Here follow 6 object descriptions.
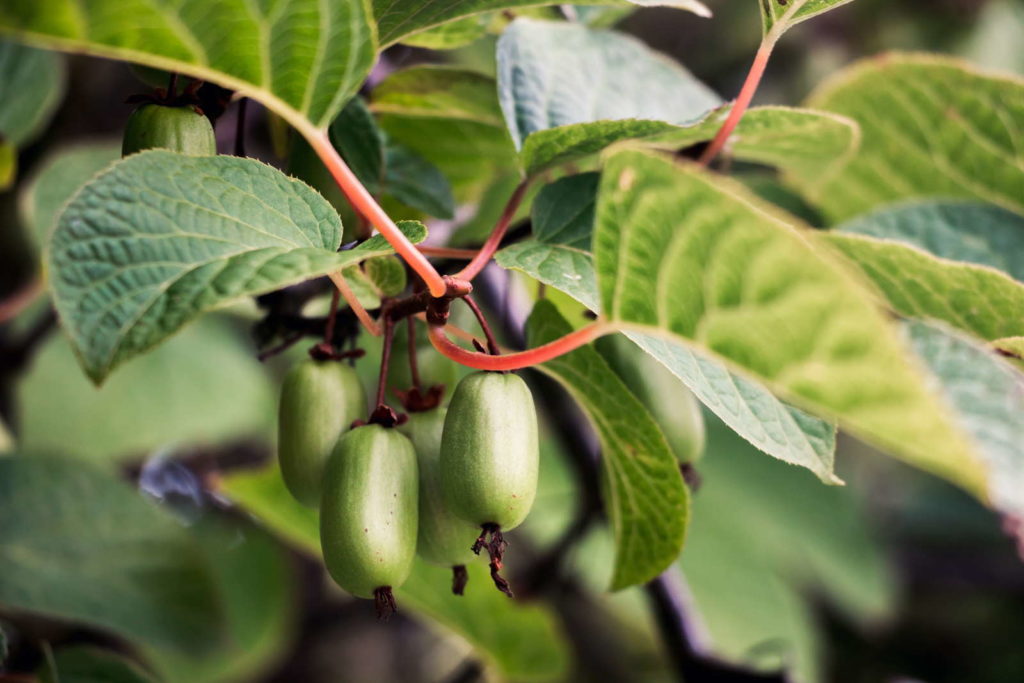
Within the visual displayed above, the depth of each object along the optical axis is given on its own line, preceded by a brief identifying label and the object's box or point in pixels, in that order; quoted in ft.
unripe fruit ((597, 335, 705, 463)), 1.12
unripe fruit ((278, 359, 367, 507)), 1.04
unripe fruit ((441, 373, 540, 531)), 0.98
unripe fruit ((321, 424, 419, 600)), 0.99
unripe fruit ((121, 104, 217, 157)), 1.00
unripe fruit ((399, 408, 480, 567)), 1.04
